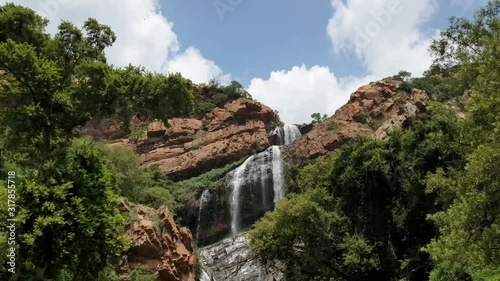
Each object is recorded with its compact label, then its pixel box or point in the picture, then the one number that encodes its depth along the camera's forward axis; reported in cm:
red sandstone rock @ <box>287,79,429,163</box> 4356
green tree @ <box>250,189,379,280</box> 2367
